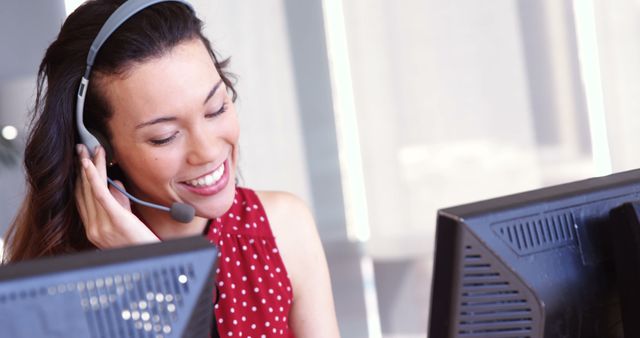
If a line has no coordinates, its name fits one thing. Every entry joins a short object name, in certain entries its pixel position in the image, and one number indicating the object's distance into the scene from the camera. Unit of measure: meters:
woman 1.55
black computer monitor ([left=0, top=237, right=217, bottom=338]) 0.92
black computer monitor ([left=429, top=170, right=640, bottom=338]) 1.14
